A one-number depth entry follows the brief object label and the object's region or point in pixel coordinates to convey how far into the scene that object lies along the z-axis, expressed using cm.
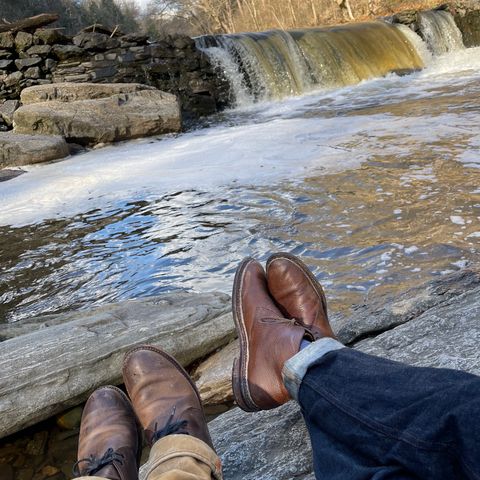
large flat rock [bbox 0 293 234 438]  191
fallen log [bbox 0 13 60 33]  936
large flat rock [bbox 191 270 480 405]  182
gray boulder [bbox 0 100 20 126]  897
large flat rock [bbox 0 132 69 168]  700
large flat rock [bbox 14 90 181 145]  771
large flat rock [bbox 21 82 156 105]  838
